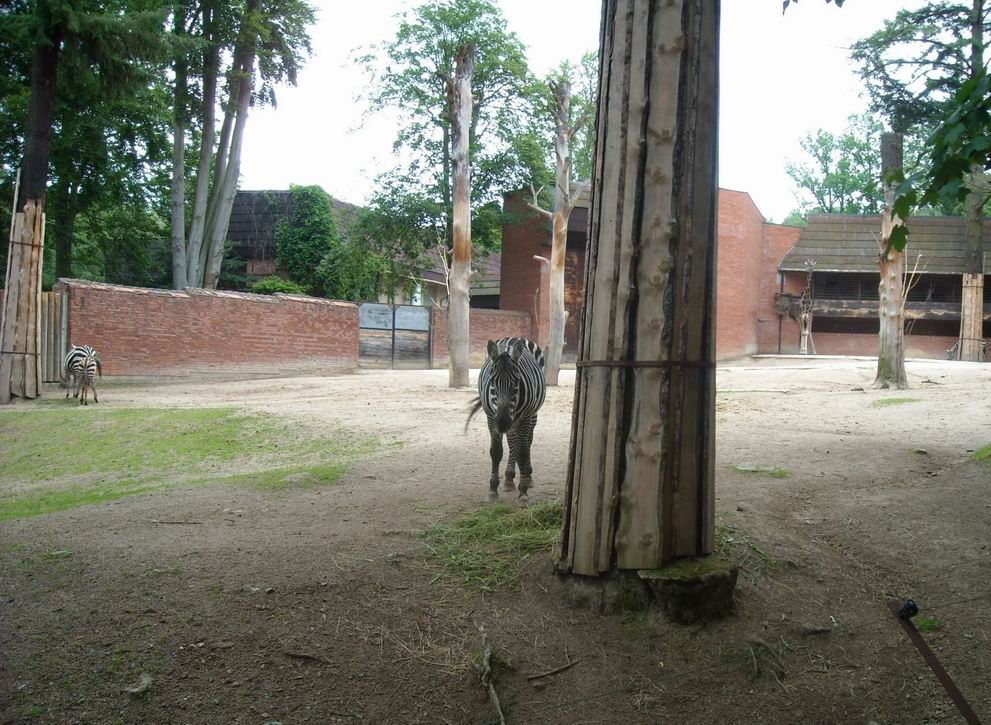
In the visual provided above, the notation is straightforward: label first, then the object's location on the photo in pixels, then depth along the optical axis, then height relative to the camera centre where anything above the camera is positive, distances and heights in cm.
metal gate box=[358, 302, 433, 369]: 2939 -56
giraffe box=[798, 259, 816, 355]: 3672 +113
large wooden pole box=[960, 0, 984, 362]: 3200 +210
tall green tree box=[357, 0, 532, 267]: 3353 +957
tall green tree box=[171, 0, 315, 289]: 2705 +856
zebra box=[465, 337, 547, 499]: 683 -72
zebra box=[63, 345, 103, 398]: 1644 -111
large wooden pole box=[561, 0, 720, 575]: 414 +15
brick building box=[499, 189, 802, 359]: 3406 +293
